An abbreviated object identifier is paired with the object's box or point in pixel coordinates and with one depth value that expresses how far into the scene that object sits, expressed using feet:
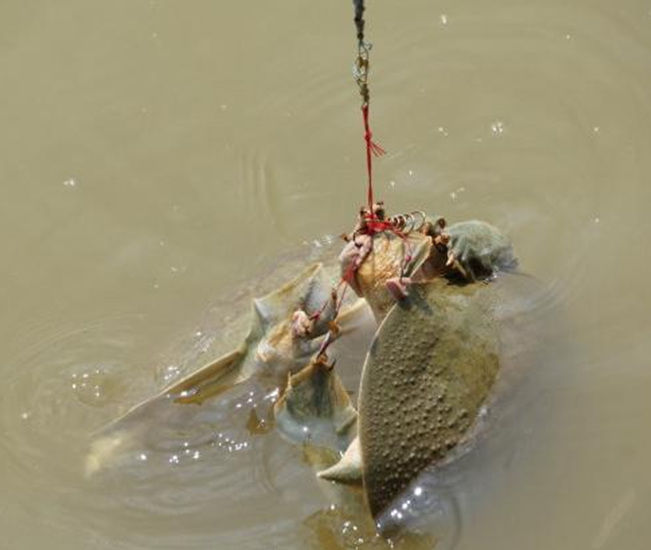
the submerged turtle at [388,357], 17.62
